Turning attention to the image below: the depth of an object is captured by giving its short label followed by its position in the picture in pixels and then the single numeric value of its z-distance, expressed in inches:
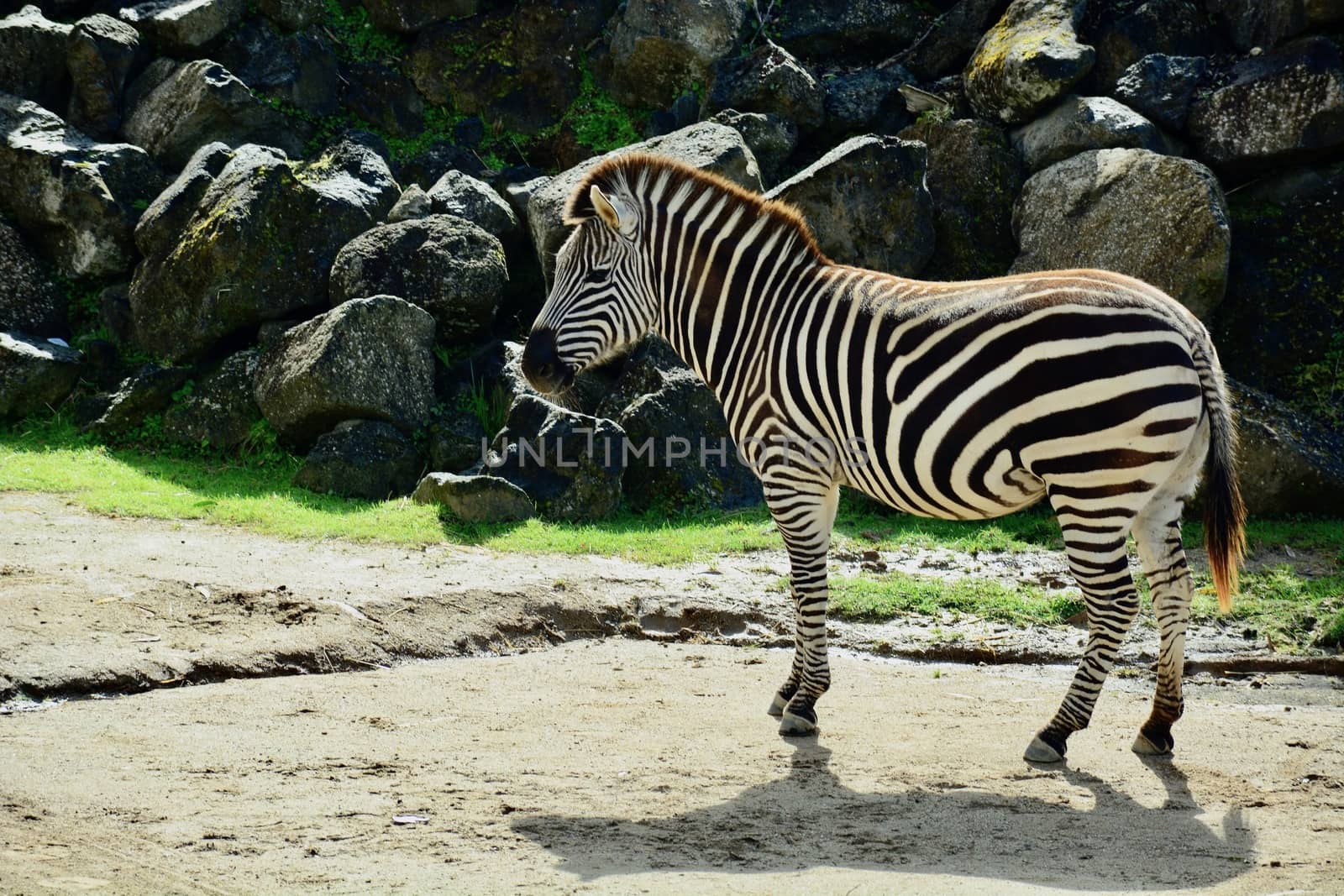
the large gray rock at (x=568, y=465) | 402.0
